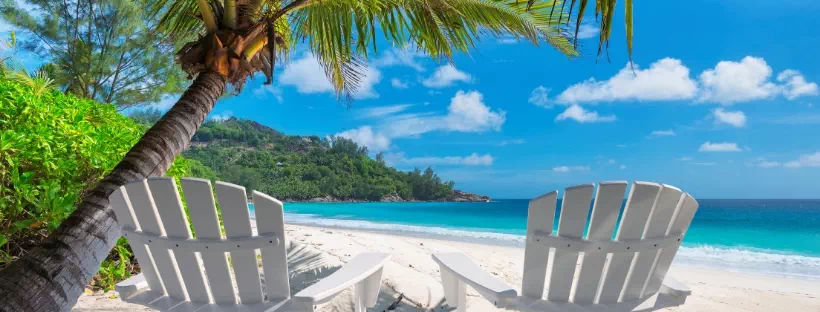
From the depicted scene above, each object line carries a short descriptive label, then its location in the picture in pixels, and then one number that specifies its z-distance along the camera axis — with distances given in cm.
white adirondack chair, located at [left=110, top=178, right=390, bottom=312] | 166
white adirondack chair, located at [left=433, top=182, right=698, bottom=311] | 179
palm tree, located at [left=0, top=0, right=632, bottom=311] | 182
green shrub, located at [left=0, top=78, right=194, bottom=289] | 243
